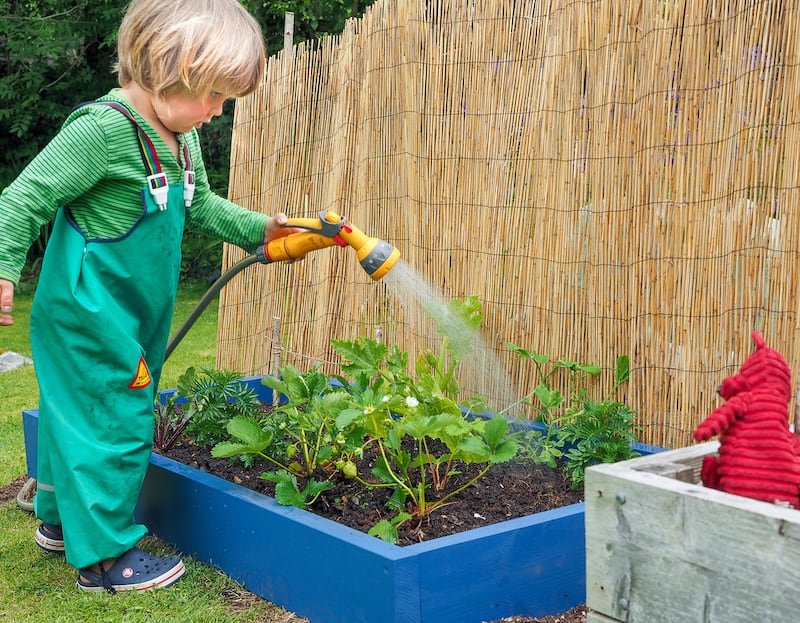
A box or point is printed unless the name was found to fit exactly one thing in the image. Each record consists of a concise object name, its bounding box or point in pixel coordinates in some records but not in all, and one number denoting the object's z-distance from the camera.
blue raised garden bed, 1.79
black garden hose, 2.65
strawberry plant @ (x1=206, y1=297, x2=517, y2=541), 2.13
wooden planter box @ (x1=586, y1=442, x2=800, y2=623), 1.20
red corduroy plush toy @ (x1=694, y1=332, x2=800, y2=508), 1.39
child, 2.15
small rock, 5.80
